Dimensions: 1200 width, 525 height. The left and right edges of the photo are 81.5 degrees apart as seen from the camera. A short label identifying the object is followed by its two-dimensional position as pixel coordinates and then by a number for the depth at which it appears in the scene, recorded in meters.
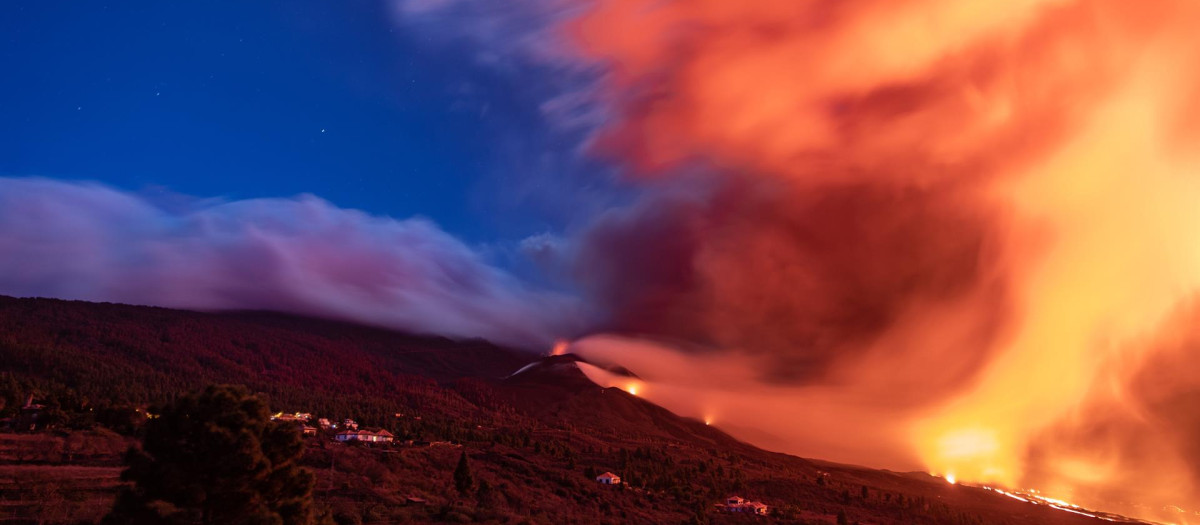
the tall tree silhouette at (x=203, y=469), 29.72
